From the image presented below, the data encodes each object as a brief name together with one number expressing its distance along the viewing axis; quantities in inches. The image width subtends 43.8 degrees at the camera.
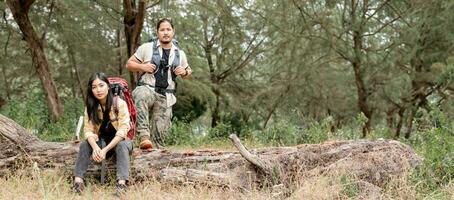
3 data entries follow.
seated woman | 176.2
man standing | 210.5
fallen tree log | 177.3
